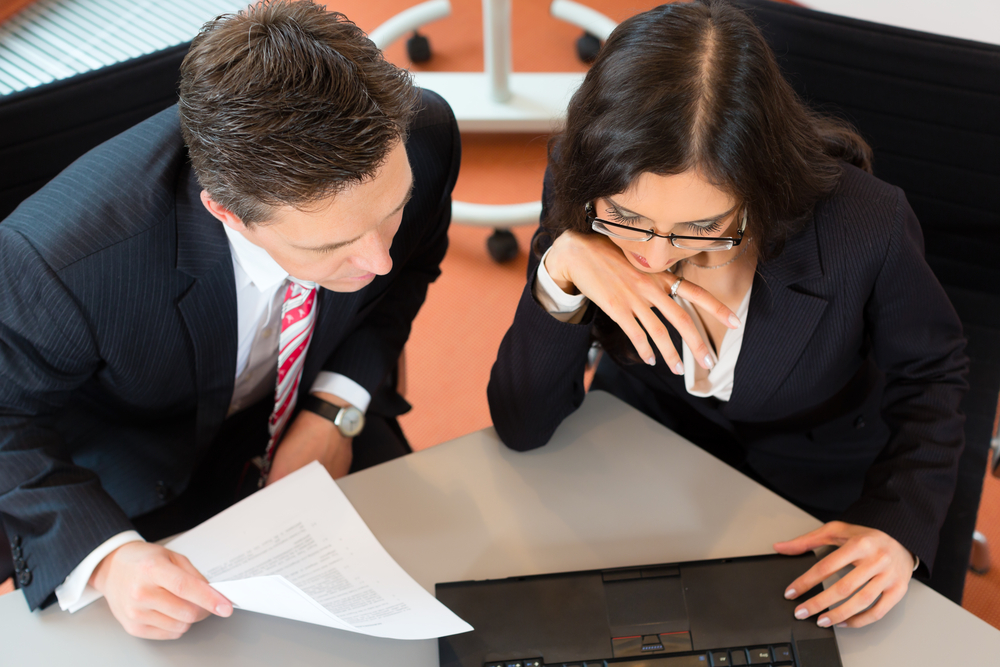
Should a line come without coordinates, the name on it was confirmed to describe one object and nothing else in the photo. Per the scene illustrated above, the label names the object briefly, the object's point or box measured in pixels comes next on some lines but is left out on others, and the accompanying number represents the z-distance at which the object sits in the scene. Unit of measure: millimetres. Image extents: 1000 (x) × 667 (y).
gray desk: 918
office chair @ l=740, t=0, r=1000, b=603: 1237
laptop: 888
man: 898
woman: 960
